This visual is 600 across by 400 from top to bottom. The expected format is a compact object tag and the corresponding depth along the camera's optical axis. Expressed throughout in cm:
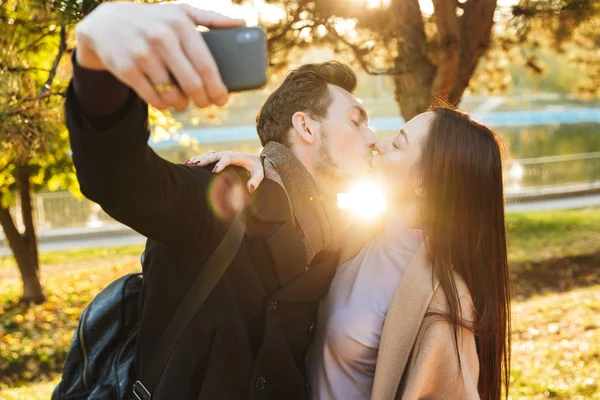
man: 91
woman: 200
